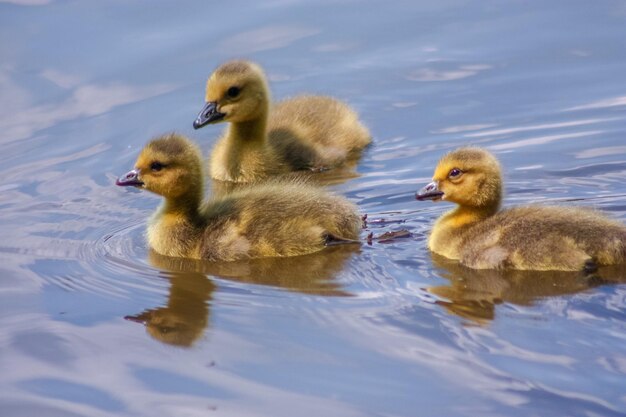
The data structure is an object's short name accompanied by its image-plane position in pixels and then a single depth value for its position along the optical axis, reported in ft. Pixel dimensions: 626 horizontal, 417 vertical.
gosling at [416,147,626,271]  42.57
